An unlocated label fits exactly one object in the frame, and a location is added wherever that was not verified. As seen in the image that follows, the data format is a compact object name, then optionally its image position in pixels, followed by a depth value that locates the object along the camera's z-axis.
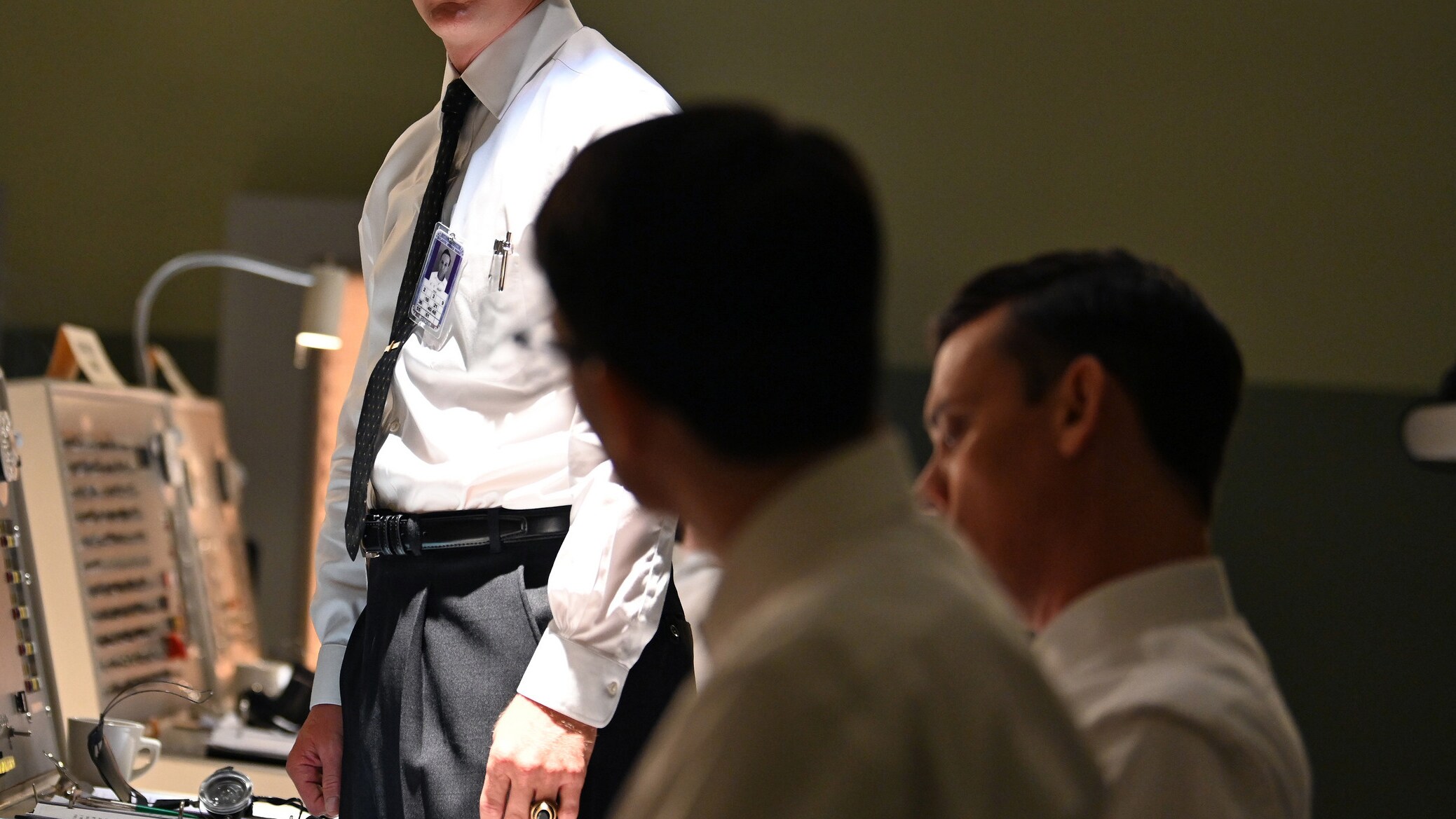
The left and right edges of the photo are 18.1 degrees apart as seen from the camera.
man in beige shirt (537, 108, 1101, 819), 3.01
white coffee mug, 4.59
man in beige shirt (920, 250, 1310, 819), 3.78
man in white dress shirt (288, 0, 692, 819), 4.07
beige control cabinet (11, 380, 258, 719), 5.09
